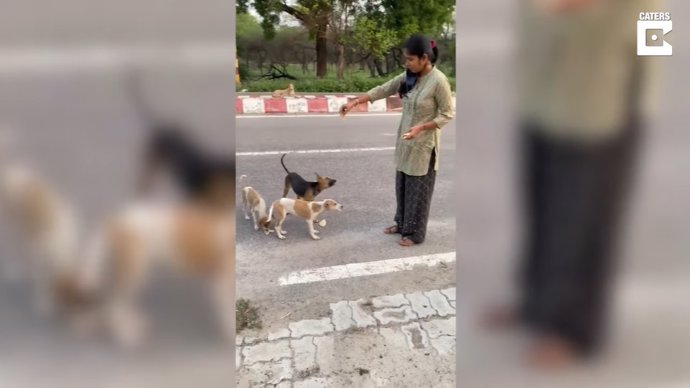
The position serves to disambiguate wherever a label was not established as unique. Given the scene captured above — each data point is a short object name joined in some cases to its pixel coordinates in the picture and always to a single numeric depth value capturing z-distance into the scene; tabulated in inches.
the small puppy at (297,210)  124.0
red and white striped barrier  304.2
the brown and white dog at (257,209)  126.3
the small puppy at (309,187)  134.6
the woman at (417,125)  102.8
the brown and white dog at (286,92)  301.3
